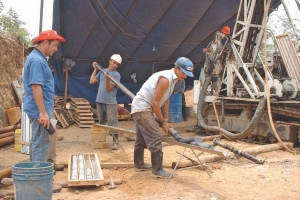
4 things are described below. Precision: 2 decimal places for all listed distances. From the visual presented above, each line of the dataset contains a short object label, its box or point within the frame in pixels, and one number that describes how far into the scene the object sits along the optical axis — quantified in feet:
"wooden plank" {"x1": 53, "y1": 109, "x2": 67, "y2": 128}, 39.00
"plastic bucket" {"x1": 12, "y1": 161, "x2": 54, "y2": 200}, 12.47
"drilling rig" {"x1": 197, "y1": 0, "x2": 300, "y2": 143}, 28.02
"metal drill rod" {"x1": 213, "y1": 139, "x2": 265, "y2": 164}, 20.86
